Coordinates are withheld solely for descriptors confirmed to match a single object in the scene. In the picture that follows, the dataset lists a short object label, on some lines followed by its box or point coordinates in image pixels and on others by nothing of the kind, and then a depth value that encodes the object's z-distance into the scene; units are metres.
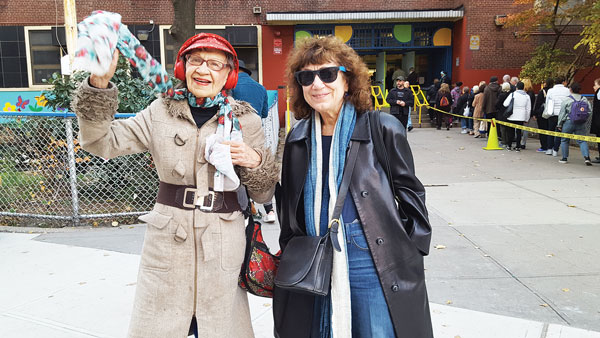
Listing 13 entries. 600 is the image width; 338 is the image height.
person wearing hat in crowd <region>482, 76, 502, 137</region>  13.85
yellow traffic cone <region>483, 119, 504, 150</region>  12.91
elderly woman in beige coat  2.19
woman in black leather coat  2.17
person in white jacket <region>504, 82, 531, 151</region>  12.44
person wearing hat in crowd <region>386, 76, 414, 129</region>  13.10
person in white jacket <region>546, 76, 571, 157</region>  11.36
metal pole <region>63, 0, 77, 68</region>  8.99
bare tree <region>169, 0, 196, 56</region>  8.36
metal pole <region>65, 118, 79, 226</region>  5.82
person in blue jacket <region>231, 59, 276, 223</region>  5.00
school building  19.09
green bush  6.65
